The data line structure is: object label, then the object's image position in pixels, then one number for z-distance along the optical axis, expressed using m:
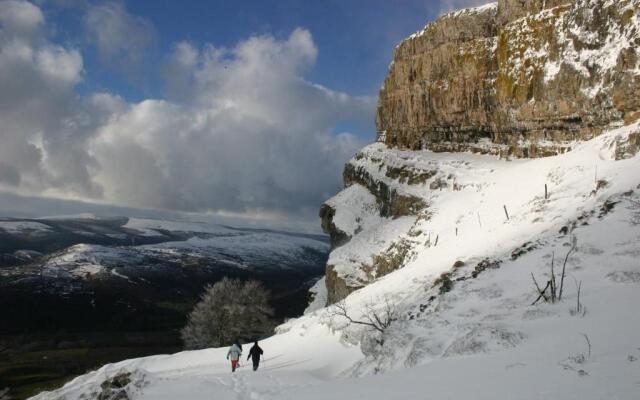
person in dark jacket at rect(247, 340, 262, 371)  22.33
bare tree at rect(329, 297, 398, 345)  20.70
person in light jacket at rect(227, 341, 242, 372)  22.86
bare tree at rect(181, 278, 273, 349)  56.28
